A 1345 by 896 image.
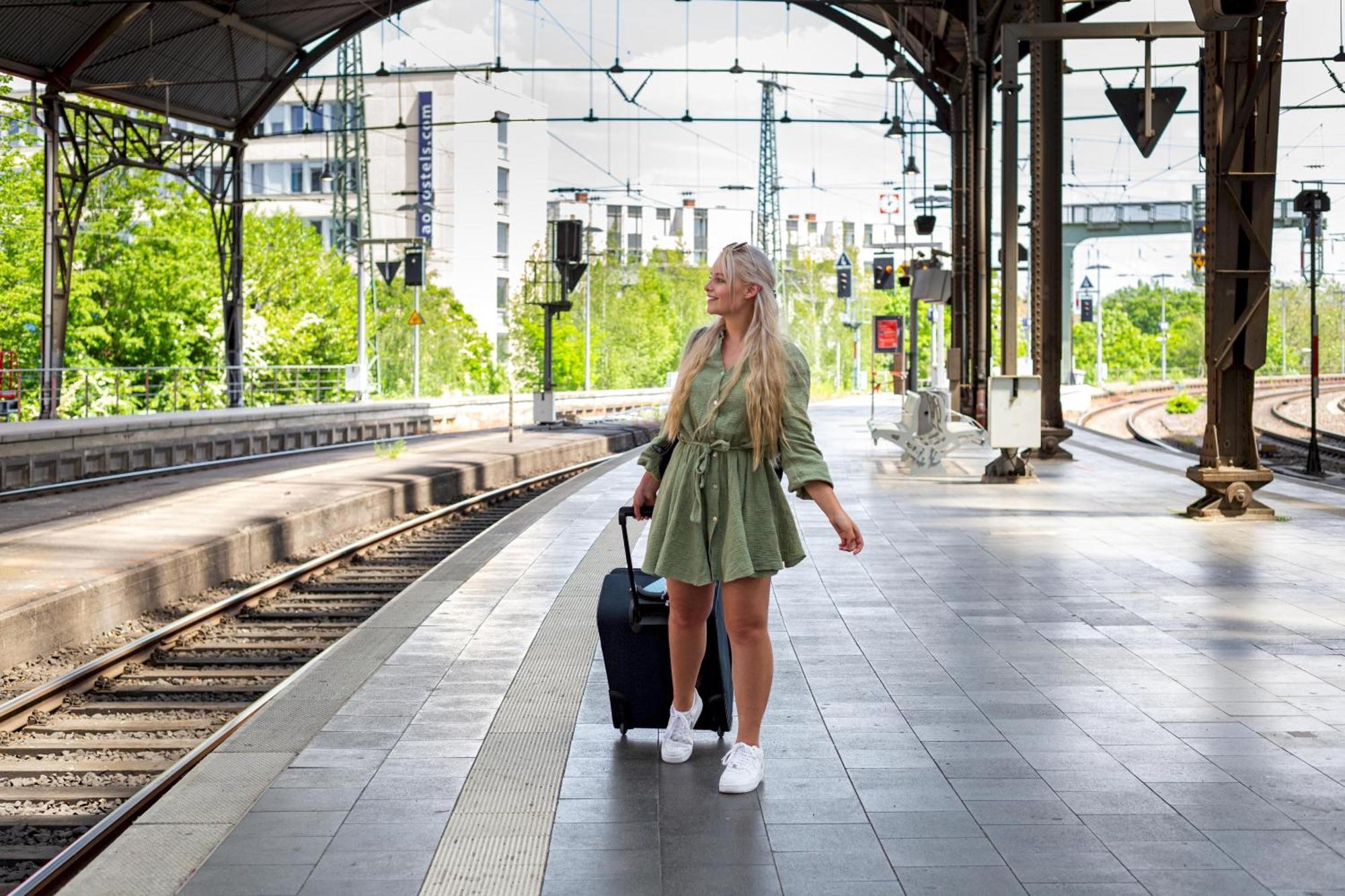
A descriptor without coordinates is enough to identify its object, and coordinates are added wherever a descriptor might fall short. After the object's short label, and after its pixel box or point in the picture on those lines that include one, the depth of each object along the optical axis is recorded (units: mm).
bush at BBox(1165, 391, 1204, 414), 51594
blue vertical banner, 75062
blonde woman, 5332
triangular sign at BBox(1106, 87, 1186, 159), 19812
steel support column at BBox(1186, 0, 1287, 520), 14695
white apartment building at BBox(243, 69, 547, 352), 86188
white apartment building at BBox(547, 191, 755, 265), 139500
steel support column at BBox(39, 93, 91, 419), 28719
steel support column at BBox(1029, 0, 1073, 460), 24078
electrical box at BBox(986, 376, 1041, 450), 19484
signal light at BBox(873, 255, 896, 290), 50594
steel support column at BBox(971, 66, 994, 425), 27641
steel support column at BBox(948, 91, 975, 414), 31906
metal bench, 22703
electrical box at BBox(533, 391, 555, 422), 38625
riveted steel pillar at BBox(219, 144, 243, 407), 35188
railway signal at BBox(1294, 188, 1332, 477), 23688
